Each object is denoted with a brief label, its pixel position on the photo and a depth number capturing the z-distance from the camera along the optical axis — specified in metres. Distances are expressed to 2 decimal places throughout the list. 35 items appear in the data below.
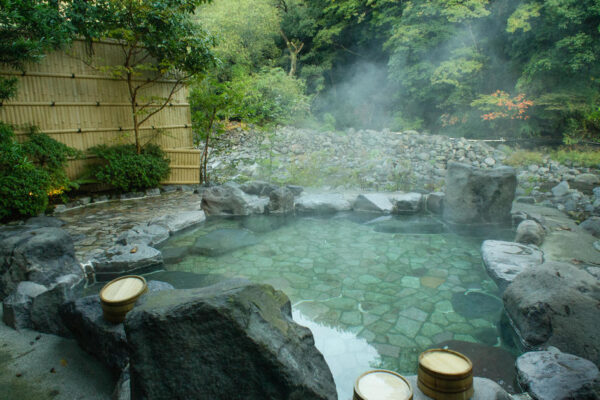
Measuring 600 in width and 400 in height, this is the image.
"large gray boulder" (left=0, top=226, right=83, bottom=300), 3.59
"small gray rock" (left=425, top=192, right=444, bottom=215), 6.96
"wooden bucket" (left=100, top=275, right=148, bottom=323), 2.61
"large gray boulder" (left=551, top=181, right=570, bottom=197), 7.61
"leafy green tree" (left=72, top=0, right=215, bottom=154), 6.77
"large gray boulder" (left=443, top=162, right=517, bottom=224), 6.07
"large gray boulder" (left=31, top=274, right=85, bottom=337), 3.03
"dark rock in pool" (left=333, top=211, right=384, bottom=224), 6.78
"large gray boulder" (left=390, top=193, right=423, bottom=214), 7.10
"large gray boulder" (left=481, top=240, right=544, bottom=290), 3.97
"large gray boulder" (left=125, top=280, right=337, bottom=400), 1.77
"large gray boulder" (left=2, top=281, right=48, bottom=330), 3.03
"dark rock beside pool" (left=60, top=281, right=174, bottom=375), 2.57
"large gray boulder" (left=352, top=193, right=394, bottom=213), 7.07
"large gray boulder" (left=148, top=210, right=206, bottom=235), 5.99
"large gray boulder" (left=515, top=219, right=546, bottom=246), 4.99
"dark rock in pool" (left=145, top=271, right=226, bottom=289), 4.30
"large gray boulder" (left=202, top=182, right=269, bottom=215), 6.89
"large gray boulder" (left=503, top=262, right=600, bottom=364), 2.80
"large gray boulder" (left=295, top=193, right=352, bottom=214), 7.12
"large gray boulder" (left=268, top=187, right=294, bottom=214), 7.10
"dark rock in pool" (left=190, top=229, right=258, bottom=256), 5.34
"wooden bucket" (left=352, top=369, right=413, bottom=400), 1.97
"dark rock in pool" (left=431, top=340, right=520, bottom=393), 2.75
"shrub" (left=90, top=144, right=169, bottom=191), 7.40
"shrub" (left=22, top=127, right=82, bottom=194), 6.22
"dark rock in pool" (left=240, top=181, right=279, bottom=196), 7.97
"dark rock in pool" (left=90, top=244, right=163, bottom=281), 4.42
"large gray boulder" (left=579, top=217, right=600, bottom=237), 5.35
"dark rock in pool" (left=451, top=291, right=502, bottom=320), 3.70
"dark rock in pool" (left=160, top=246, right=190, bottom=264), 4.98
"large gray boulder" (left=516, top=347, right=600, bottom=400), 2.22
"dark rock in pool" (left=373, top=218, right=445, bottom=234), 6.18
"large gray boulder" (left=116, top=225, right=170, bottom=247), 5.22
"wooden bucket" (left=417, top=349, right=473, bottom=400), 2.08
